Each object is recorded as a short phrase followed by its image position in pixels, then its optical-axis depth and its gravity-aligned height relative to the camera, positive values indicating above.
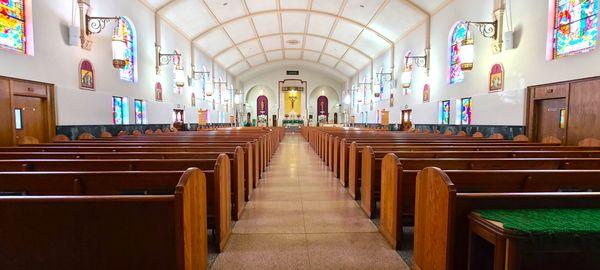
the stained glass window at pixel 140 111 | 9.93 +0.33
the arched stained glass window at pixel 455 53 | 9.40 +2.18
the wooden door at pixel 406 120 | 13.25 +0.15
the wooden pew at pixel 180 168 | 2.52 -0.41
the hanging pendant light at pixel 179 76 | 11.21 +1.65
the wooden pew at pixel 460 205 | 1.61 -0.42
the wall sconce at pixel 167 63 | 11.10 +2.06
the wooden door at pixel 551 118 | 6.00 +0.12
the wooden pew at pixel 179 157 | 3.29 -0.38
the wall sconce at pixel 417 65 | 11.39 +2.13
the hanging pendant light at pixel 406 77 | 11.40 +1.69
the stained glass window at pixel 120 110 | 8.75 +0.33
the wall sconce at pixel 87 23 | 7.03 +2.26
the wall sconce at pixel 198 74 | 14.81 +2.40
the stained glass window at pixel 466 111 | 8.86 +0.37
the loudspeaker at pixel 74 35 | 6.84 +1.87
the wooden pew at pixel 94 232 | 1.55 -0.55
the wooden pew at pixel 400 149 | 4.14 -0.34
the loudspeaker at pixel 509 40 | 7.08 +1.90
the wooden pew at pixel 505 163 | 2.97 -0.37
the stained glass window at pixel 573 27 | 5.34 +1.75
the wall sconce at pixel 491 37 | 7.18 +1.94
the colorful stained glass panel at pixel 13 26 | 5.33 +1.67
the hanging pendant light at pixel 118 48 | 6.98 +1.64
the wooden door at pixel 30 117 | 5.70 +0.08
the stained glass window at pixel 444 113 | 10.14 +0.36
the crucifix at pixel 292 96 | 27.30 +2.31
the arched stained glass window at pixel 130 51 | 9.13 +2.13
